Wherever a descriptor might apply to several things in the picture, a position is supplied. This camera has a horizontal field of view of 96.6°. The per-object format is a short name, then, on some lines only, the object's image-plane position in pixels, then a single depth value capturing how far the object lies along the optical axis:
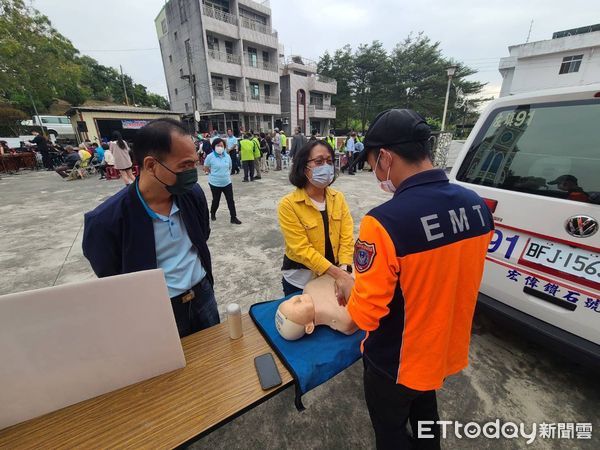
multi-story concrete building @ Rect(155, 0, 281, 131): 20.19
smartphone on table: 1.20
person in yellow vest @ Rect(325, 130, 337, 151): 11.84
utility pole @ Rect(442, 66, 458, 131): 12.66
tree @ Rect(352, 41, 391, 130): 29.97
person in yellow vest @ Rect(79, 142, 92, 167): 10.99
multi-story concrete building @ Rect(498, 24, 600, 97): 21.39
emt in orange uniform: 0.95
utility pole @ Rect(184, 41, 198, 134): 16.44
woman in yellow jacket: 1.91
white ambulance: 1.63
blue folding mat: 1.26
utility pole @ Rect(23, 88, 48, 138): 22.28
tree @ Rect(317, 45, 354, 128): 31.45
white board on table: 0.91
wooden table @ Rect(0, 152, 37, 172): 12.57
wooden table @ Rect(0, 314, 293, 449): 0.98
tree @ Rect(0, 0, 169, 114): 14.09
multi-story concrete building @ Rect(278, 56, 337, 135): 27.38
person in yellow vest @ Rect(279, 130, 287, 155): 12.98
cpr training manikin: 1.42
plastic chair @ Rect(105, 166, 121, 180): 10.82
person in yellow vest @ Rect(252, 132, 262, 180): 9.67
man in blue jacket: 1.35
